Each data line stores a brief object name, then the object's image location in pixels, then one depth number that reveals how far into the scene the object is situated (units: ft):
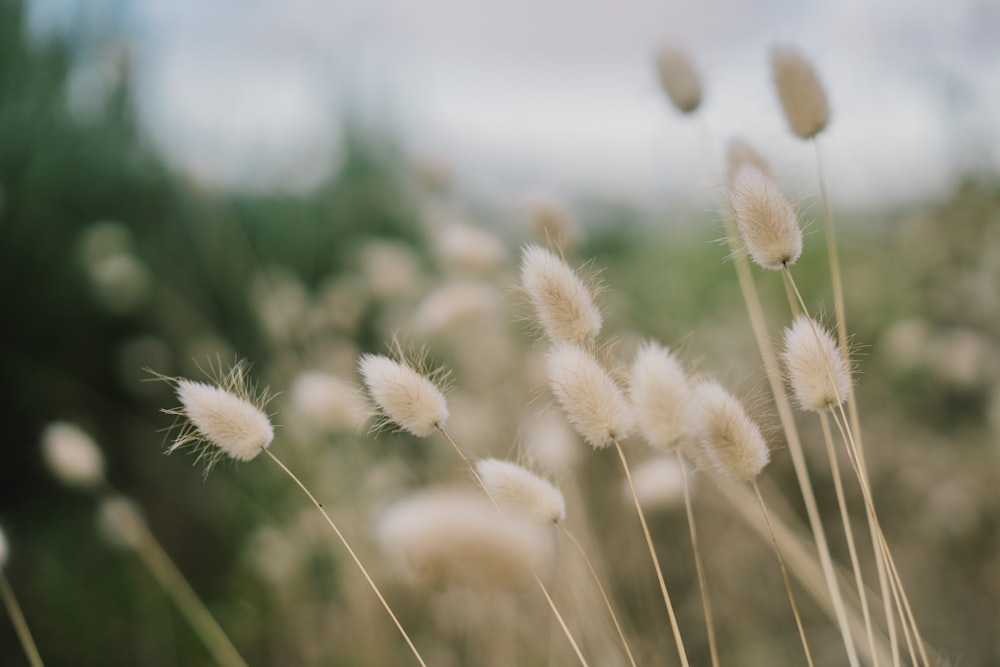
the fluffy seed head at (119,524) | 2.26
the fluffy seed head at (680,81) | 1.63
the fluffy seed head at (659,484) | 1.71
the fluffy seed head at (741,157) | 1.52
